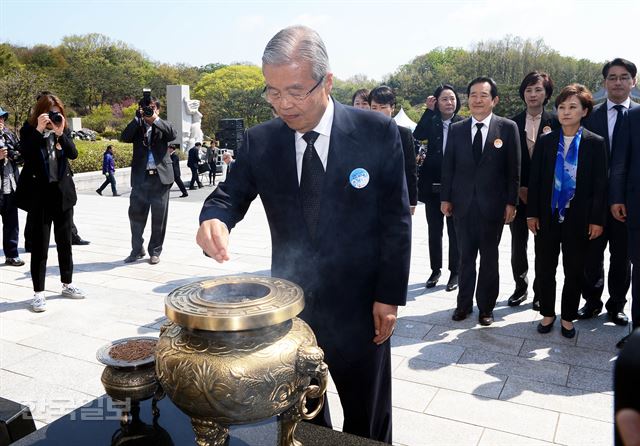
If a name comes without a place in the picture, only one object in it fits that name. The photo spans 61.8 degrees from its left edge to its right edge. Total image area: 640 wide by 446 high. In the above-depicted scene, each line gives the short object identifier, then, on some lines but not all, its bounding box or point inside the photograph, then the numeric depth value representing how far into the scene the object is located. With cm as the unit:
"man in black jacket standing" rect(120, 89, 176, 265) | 645
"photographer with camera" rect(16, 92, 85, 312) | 464
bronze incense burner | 151
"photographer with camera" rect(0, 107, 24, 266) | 590
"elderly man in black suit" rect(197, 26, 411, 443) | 204
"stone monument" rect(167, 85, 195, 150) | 2781
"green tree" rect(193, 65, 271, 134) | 3831
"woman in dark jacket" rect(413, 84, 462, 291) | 552
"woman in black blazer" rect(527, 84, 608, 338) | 403
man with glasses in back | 449
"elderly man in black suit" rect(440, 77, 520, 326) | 439
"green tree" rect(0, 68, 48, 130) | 2577
